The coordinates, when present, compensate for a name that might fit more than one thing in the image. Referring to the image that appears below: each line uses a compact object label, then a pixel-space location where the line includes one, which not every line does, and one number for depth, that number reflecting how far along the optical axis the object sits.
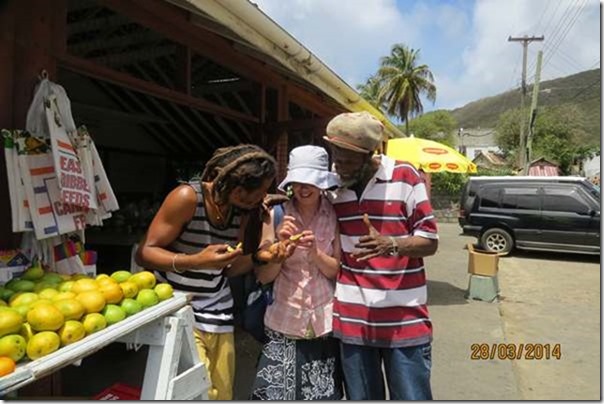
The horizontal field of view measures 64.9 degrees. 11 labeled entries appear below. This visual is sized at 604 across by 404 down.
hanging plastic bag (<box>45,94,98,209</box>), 2.12
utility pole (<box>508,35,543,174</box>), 27.77
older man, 2.00
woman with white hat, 2.05
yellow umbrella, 7.75
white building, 62.94
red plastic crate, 2.18
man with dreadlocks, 1.89
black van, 10.79
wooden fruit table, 1.74
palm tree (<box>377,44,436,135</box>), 35.06
